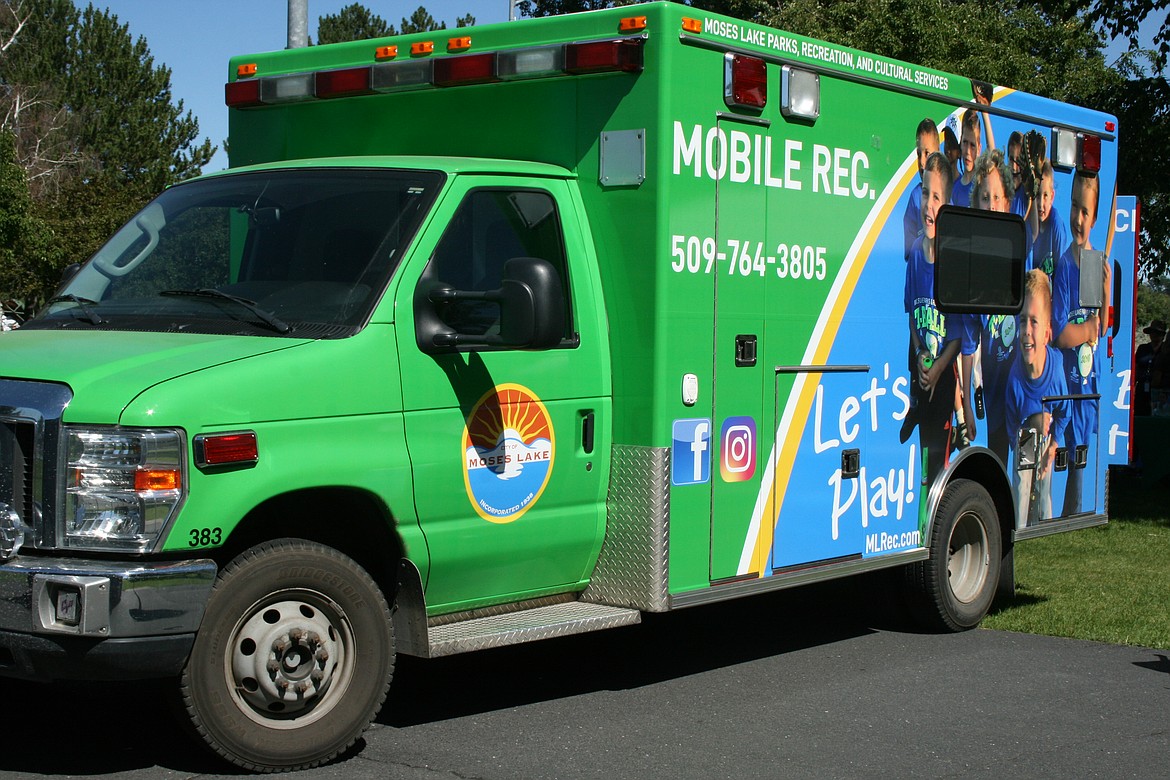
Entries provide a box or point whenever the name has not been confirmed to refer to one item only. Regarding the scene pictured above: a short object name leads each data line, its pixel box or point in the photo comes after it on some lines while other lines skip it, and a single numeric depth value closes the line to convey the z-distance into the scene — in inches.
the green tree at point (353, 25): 2258.9
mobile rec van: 191.5
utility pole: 402.3
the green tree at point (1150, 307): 2431.1
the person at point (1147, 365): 741.3
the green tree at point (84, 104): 1792.6
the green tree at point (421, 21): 2127.2
